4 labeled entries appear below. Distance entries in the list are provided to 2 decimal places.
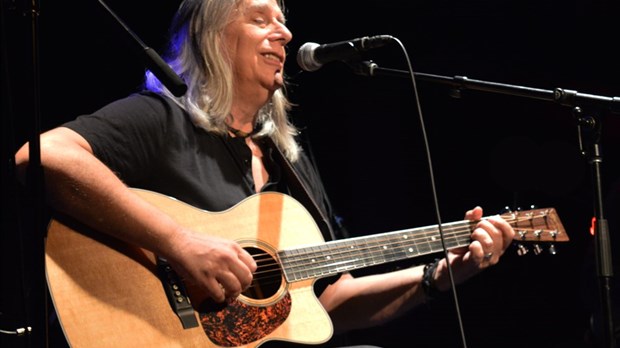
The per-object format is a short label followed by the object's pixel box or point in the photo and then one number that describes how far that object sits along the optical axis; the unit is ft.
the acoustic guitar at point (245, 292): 6.95
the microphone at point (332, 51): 7.54
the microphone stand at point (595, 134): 6.98
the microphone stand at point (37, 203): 5.36
